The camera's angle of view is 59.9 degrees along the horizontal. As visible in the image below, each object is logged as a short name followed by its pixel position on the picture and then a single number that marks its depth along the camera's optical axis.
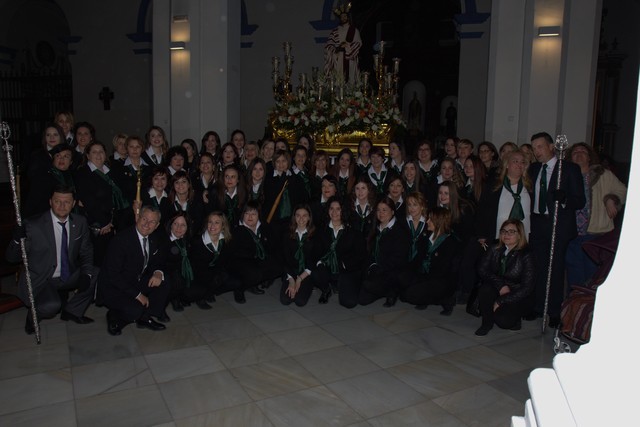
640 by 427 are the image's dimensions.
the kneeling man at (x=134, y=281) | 4.79
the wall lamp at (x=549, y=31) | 8.09
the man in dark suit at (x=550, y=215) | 5.08
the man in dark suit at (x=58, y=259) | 4.80
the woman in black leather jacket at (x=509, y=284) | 4.99
